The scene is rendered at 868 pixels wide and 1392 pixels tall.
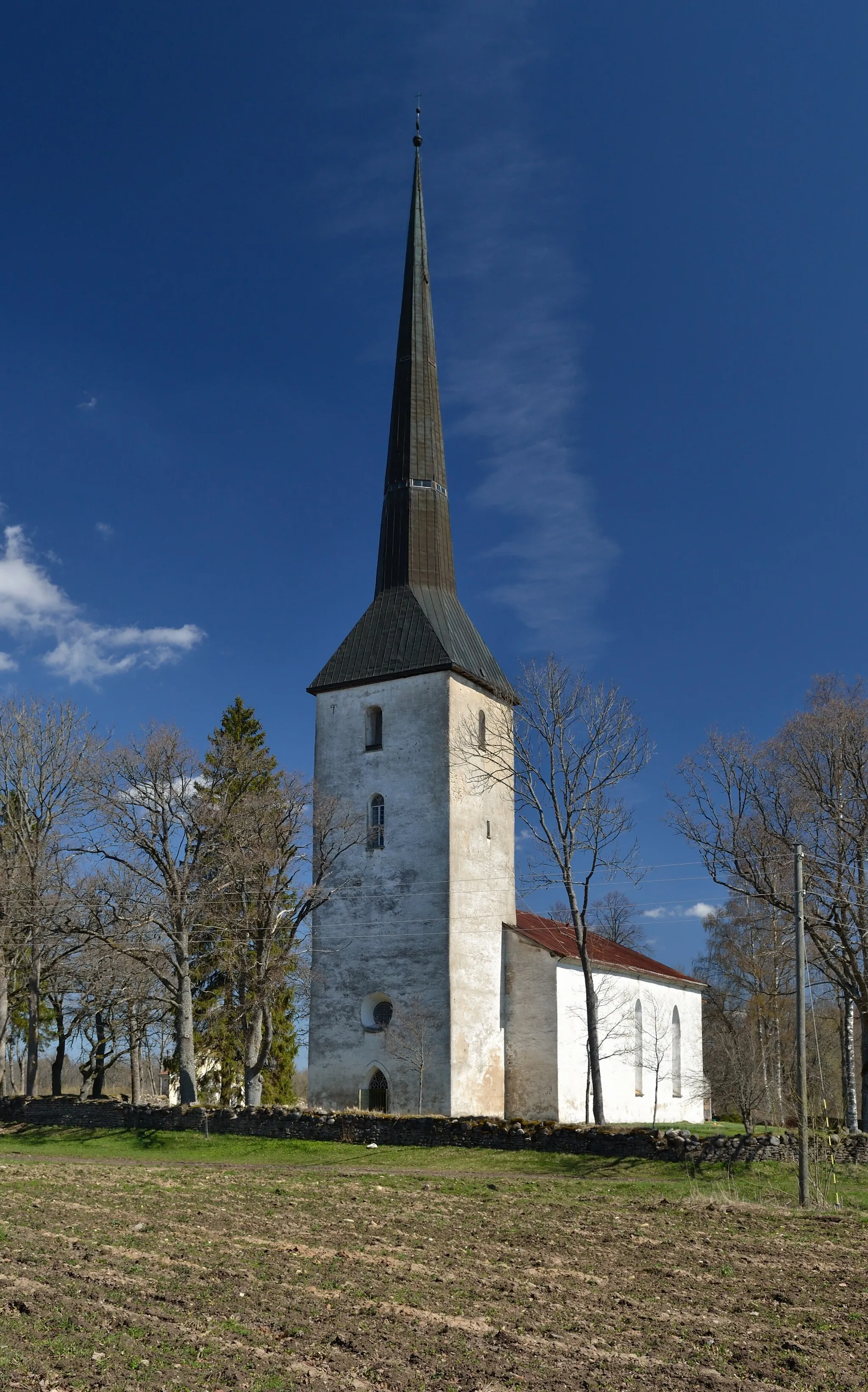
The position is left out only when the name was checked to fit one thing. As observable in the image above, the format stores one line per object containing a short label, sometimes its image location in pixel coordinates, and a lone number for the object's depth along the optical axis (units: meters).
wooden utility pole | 17.42
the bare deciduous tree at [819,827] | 29.80
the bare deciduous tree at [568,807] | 28.48
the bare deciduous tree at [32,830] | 36.69
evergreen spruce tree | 32.97
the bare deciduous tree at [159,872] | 32.81
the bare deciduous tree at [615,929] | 63.36
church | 32.97
